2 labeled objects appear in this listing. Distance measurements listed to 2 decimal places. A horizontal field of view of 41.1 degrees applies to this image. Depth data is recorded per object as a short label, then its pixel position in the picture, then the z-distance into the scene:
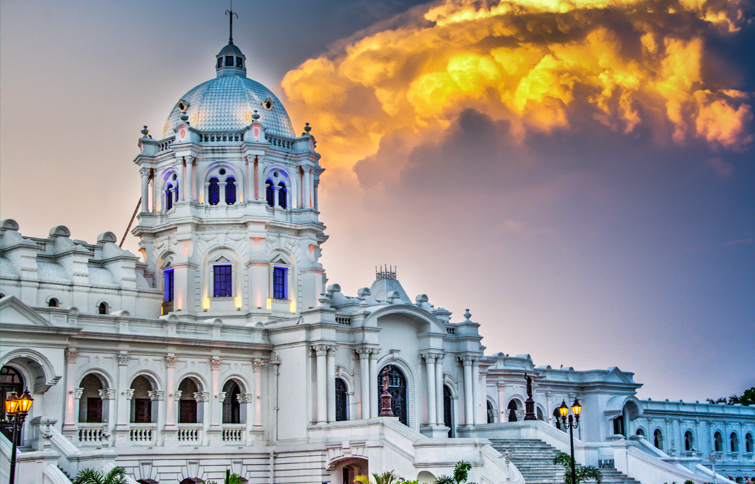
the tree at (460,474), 41.72
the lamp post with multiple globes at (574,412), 39.13
